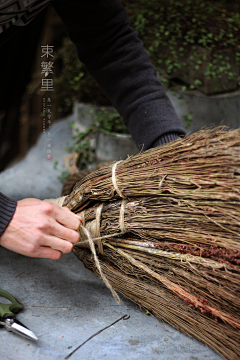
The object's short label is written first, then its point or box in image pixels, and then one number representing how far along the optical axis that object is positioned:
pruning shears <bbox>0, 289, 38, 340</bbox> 0.89
